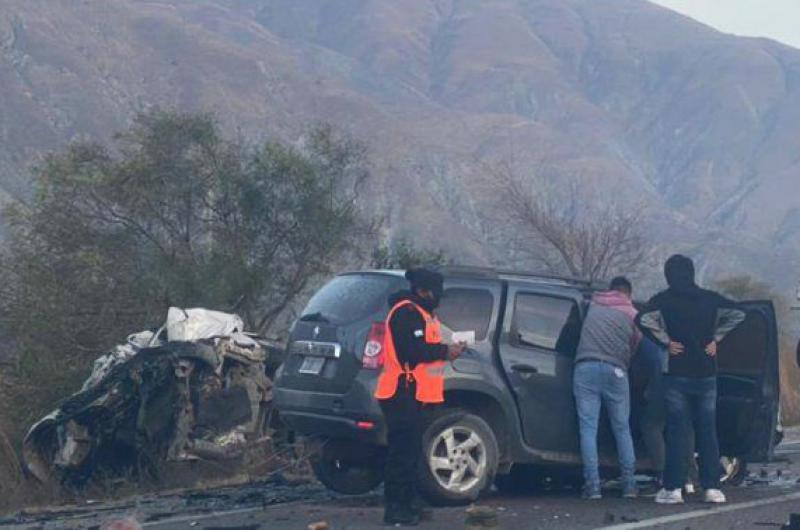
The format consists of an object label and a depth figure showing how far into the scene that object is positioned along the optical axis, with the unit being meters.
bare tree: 31.19
